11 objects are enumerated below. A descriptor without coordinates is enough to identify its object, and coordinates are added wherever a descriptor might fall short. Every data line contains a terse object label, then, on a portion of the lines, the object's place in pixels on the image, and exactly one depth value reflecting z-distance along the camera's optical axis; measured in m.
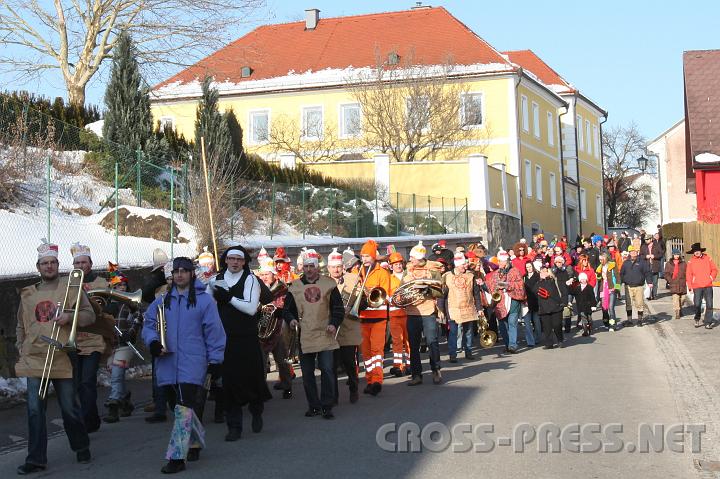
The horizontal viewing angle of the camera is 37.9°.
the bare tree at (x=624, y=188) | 85.00
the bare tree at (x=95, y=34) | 31.12
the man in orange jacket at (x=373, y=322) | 13.00
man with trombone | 8.57
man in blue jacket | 8.64
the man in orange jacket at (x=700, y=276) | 22.41
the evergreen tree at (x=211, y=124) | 30.20
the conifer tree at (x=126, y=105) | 27.02
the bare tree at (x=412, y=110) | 45.41
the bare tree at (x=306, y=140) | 49.28
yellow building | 43.50
